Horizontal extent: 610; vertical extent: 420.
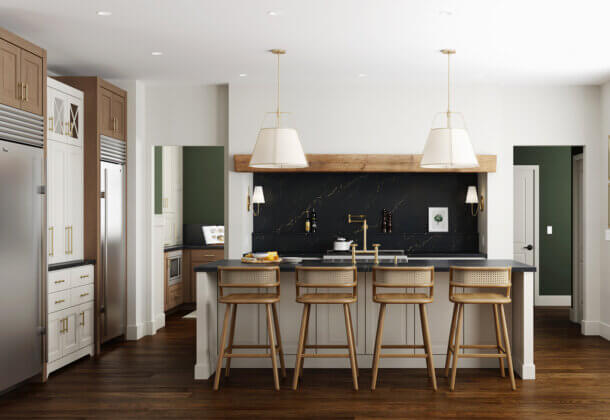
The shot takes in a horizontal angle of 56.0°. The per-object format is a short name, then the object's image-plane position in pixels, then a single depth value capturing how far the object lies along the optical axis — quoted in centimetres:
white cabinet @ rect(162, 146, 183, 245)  803
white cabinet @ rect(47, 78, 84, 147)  496
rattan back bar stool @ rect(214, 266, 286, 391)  436
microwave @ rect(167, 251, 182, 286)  773
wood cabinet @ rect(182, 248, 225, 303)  820
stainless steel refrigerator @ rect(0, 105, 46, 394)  411
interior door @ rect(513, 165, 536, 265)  793
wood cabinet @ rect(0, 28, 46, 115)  414
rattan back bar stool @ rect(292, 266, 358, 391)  434
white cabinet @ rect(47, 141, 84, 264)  498
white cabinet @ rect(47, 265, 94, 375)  479
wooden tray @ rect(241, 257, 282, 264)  491
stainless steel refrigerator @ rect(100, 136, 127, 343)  576
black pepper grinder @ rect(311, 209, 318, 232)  686
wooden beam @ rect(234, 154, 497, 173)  632
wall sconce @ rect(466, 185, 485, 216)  664
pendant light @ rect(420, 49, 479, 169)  453
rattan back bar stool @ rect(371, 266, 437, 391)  432
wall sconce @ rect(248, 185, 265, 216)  664
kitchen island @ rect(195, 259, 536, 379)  484
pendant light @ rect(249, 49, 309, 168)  458
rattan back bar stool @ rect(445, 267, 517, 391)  434
